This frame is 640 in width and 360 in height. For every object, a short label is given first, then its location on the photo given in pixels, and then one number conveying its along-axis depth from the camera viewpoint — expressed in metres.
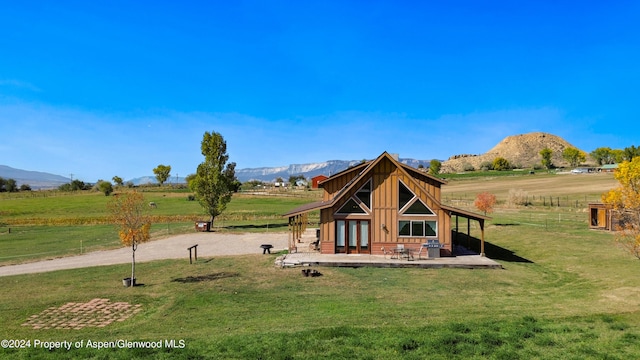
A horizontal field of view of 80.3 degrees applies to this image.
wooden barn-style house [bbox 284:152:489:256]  21.98
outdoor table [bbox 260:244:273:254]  23.50
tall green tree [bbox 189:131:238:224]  39.53
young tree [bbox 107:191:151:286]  16.75
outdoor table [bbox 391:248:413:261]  20.93
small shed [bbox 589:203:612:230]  30.09
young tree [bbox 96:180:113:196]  85.88
